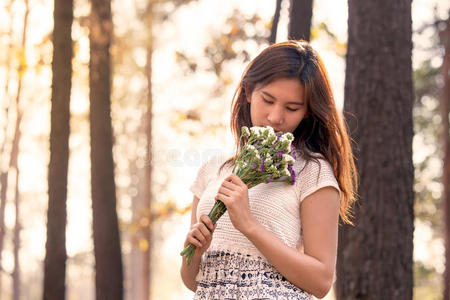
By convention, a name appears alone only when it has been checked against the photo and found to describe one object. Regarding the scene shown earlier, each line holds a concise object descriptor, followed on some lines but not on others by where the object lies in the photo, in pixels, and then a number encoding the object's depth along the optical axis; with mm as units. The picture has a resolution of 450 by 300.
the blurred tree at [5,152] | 19031
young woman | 2688
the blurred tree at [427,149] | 18844
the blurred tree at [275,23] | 6298
